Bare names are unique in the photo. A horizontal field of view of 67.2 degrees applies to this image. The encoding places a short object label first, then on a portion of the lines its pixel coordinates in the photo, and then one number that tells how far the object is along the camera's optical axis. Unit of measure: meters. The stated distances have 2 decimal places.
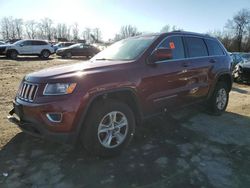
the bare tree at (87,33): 66.30
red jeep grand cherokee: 2.48
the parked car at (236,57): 12.90
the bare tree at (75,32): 68.69
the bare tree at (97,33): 66.43
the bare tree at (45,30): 65.46
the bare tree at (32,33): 66.38
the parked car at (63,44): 23.97
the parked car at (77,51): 19.60
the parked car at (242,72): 9.06
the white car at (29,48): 16.76
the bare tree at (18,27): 63.94
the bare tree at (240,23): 44.23
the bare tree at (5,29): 61.65
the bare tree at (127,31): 58.49
